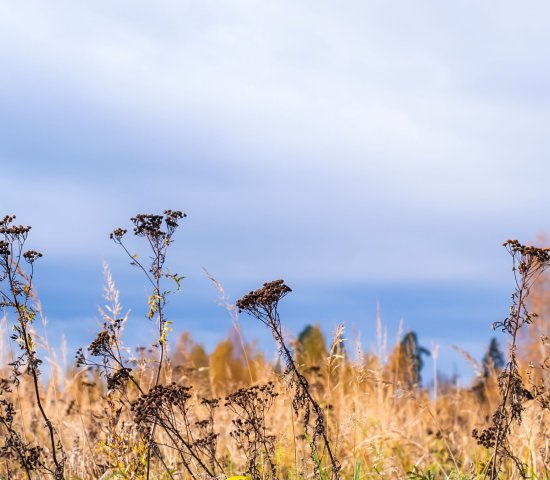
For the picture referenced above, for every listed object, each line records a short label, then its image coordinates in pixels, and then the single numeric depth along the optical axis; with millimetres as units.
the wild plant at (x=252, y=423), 9367
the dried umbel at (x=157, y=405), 8734
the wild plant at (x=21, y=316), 9078
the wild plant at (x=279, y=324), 8148
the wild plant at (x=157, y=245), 9602
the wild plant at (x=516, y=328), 8227
